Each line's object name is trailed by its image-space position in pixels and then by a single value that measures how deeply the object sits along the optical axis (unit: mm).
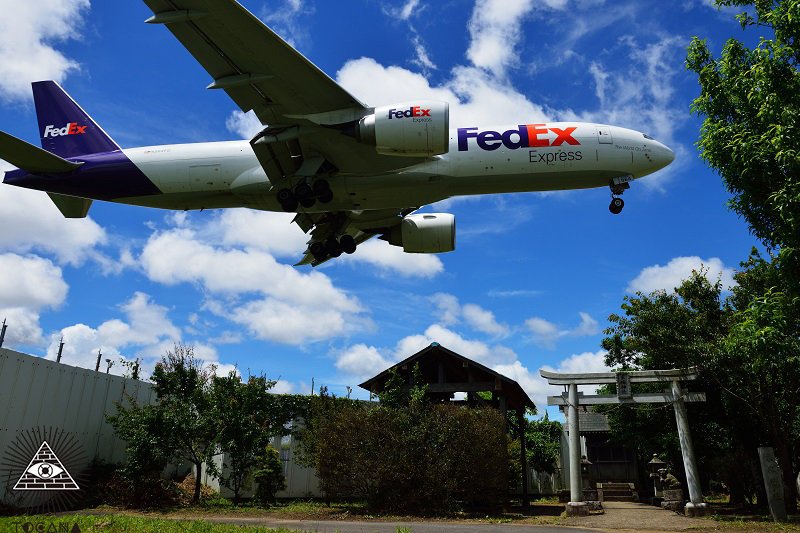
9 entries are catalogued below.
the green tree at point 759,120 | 11727
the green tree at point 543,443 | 32781
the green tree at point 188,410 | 20906
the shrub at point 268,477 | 22078
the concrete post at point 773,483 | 16344
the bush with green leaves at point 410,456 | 19109
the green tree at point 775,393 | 18406
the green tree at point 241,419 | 21688
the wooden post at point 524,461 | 23106
